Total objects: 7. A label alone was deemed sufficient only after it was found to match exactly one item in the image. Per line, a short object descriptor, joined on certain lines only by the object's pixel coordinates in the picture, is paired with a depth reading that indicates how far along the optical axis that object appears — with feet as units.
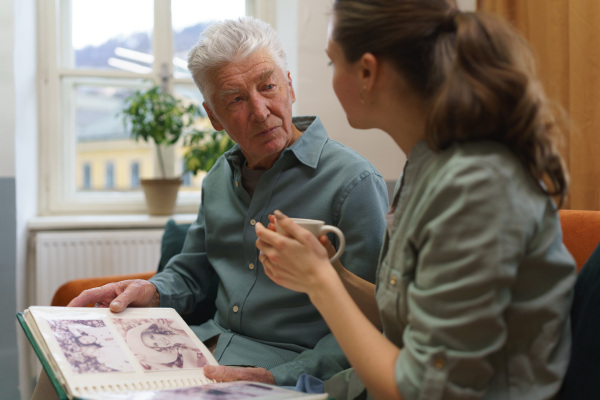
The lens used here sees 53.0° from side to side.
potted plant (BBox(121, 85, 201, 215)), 9.16
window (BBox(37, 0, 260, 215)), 9.55
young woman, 2.36
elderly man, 4.18
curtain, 6.15
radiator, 8.59
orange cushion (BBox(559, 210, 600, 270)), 3.97
